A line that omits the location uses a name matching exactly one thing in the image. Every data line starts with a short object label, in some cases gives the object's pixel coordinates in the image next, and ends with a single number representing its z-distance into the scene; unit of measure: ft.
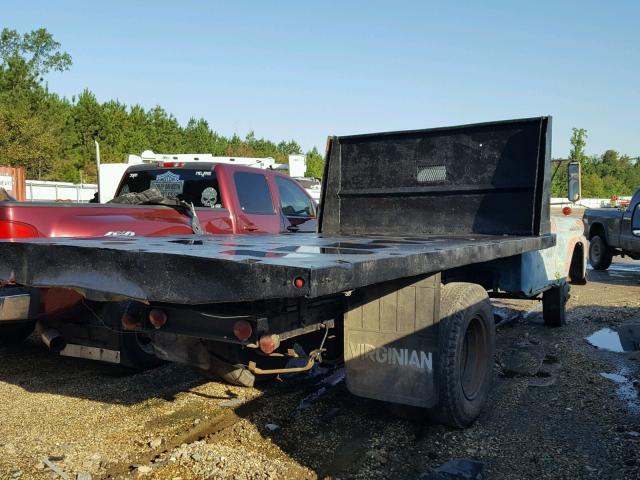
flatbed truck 8.93
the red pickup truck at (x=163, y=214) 13.06
